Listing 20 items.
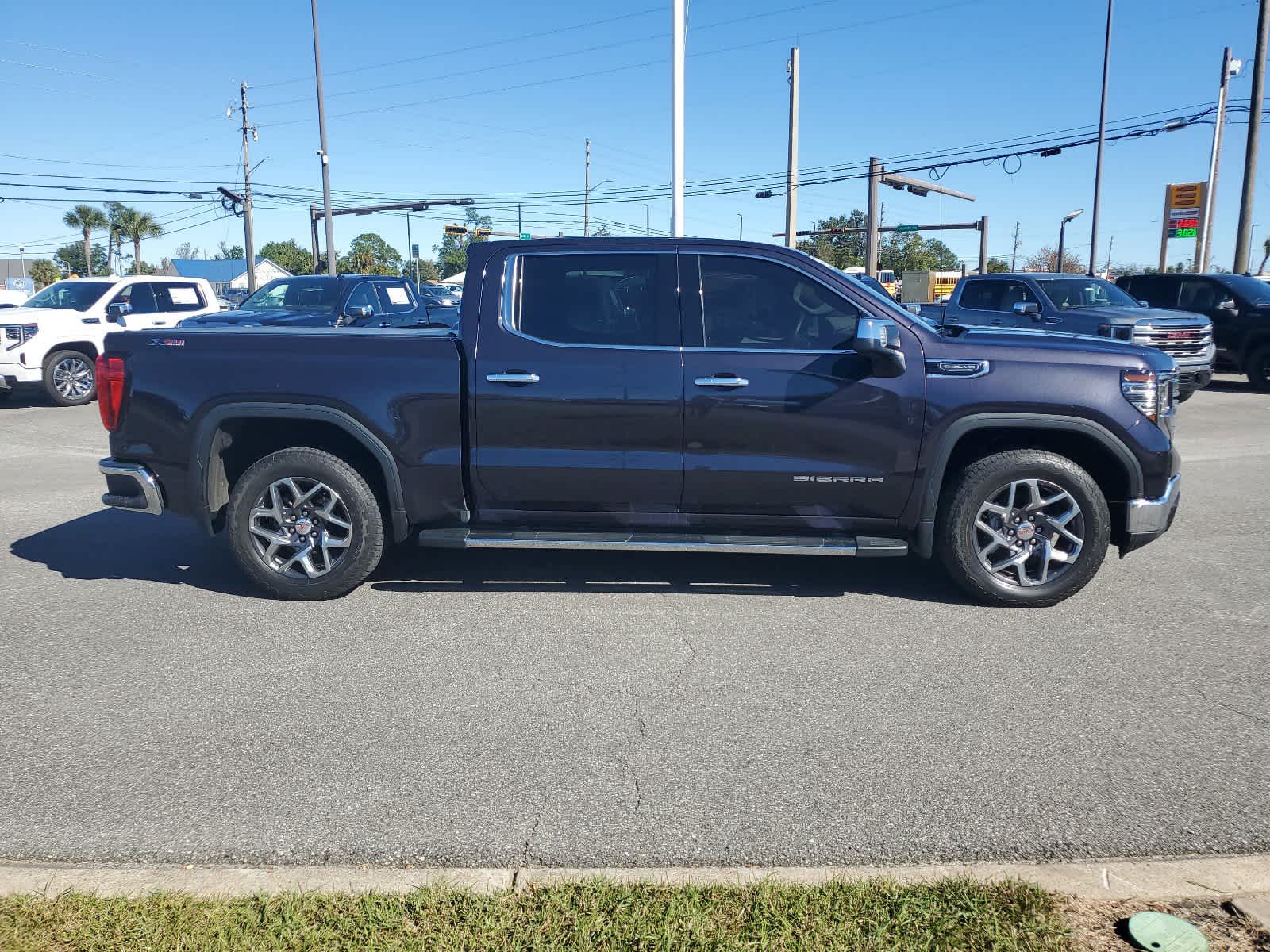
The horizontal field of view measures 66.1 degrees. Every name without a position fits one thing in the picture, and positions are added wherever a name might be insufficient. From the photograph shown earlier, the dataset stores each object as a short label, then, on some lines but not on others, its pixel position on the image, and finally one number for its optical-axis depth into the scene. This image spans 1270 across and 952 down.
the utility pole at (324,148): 31.55
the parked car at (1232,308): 16.62
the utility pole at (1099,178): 29.62
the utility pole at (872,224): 30.50
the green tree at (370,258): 91.38
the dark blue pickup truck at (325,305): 13.80
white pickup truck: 14.14
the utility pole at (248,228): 43.66
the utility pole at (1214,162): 27.14
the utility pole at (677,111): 13.08
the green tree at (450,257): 122.94
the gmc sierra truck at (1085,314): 13.72
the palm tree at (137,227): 86.75
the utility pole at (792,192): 25.50
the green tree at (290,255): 128.00
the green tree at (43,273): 81.06
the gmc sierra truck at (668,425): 5.16
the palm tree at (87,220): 85.38
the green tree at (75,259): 114.31
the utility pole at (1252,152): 22.72
